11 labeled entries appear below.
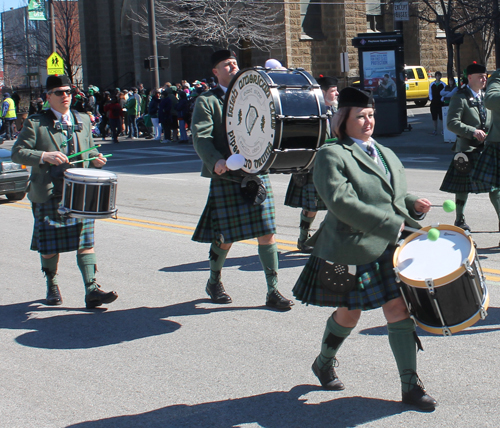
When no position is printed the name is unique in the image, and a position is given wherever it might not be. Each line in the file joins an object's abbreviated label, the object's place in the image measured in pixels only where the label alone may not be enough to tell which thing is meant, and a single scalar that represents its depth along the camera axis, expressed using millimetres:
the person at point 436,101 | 21312
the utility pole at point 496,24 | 20352
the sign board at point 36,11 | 29766
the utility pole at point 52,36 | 31062
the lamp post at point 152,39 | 26328
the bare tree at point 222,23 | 31938
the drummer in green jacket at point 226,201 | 5387
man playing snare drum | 5675
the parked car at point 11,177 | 12828
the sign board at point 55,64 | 26625
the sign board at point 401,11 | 22953
